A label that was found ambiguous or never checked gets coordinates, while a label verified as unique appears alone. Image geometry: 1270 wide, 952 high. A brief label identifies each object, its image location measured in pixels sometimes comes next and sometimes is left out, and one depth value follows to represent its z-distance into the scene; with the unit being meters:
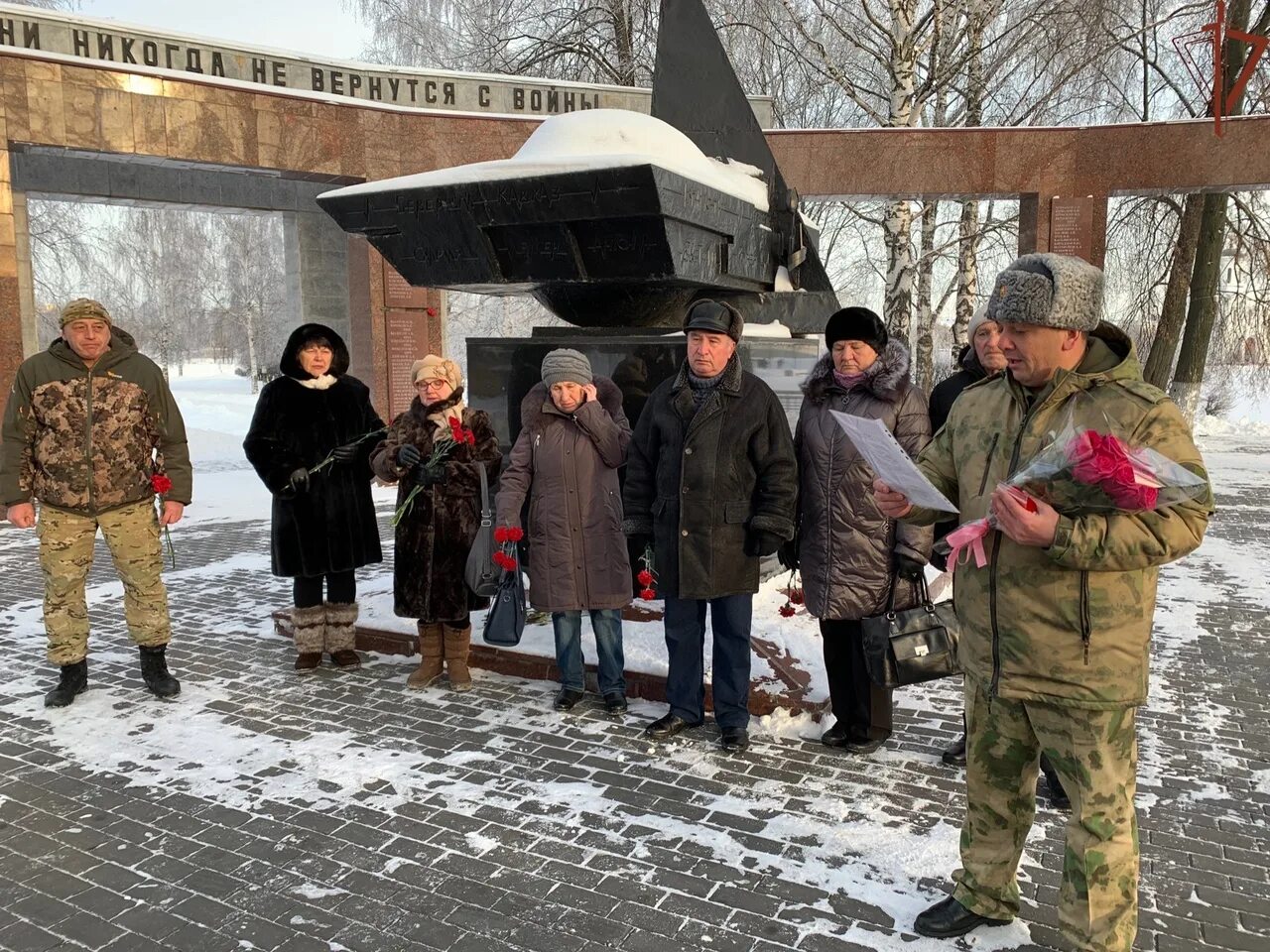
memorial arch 11.16
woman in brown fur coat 4.55
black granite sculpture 4.88
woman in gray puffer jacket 3.70
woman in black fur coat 4.77
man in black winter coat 3.75
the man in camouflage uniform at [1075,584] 2.11
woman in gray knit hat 4.26
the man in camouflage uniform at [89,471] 4.38
